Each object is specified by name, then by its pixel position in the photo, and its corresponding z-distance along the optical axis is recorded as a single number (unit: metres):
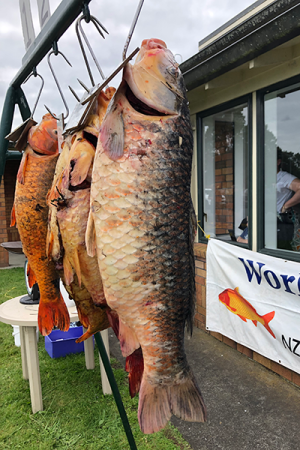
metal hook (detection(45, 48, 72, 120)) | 1.26
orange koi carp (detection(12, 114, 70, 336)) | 1.20
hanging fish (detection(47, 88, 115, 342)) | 0.87
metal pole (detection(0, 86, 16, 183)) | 1.82
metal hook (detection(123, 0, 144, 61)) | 0.76
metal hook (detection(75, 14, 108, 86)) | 1.00
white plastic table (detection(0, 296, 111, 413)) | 3.12
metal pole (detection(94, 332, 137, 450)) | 1.44
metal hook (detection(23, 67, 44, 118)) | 1.53
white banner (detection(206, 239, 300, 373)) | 3.13
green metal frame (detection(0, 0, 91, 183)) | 1.12
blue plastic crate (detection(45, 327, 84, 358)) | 4.18
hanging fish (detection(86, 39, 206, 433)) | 0.75
